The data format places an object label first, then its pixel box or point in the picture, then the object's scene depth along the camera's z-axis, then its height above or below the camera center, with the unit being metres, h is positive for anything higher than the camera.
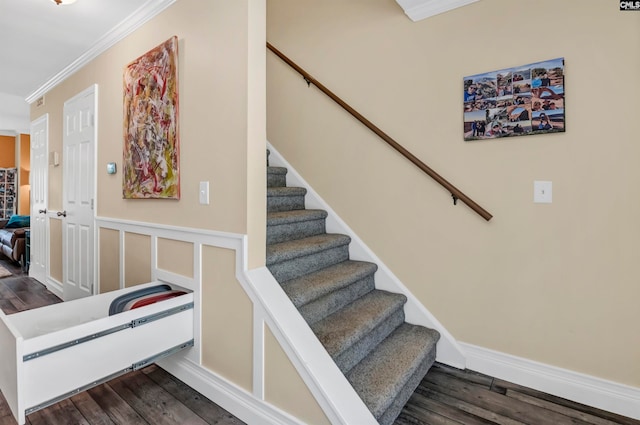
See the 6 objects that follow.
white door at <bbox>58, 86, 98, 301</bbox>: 3.05 +0.11
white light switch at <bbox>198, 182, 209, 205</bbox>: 1.92 +0.07
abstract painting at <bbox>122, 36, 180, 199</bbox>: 2.12 +0.54
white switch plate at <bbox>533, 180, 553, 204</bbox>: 1.89 +0.09
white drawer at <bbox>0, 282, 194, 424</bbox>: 1.38 -0.66
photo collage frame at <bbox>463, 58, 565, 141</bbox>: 1.85 +0.61
